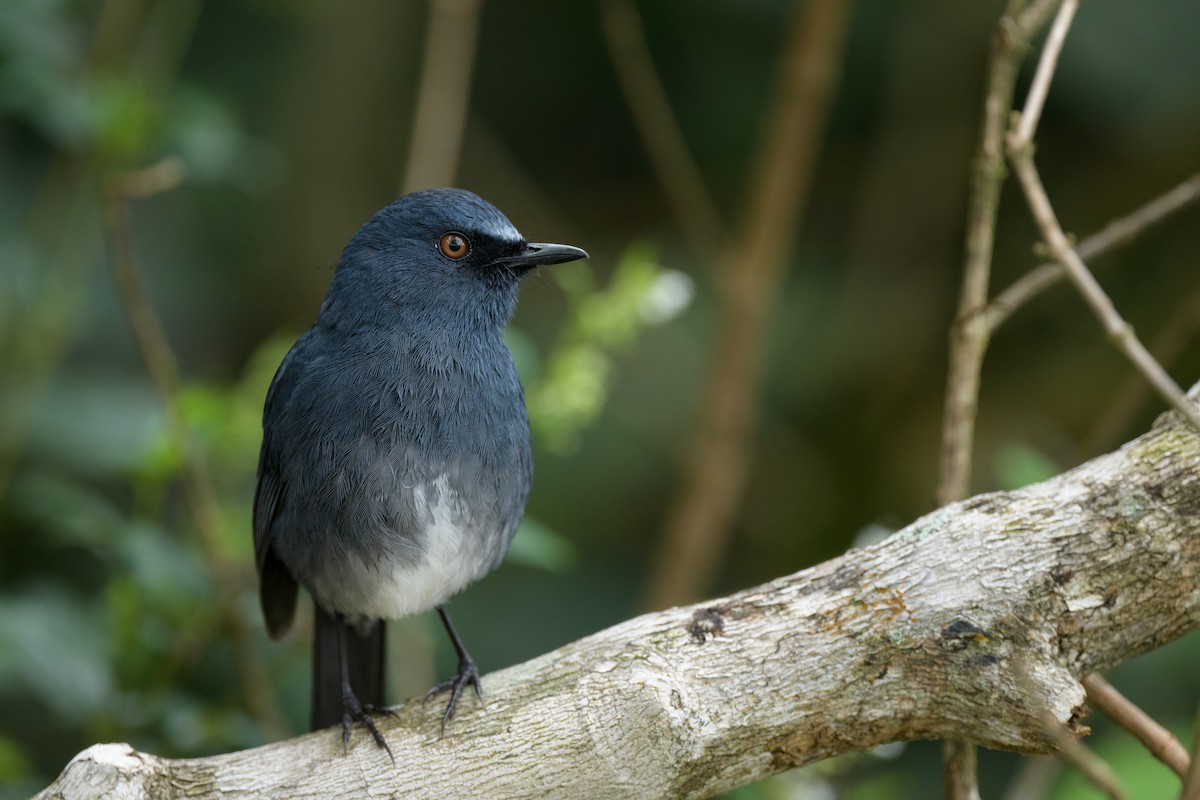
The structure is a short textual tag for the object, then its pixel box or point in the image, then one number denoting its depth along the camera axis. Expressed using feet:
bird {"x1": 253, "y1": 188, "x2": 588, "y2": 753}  19.81
